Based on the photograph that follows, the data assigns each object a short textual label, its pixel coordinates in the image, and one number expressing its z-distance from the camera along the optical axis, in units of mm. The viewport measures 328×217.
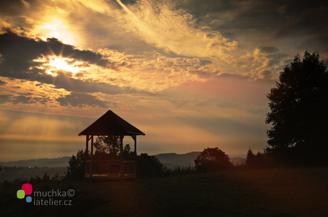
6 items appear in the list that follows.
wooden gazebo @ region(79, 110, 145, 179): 26891
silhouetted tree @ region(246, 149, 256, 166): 38822
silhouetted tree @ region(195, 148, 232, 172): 40281
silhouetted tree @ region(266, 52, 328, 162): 38938
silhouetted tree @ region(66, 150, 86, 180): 34781
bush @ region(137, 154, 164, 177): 35625
